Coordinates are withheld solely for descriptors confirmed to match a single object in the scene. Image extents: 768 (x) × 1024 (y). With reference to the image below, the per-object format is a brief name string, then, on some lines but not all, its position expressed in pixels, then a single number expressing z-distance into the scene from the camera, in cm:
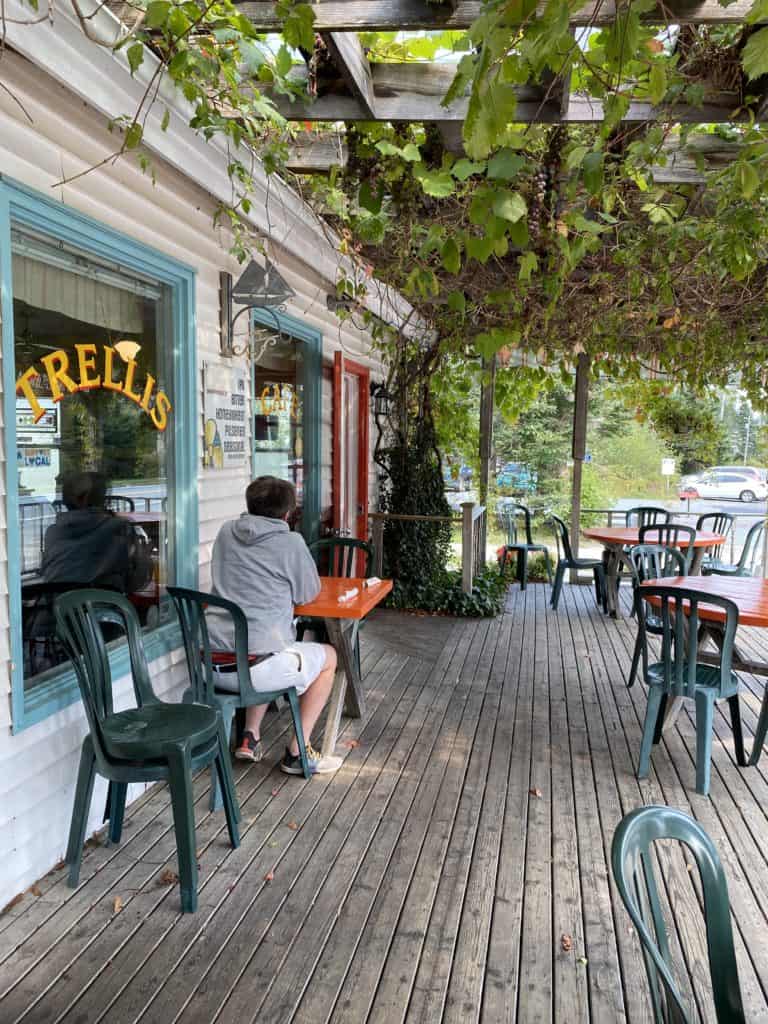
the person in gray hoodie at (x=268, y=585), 303
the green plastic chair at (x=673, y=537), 598
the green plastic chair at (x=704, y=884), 125
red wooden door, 605
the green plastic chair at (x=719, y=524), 745
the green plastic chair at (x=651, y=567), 438
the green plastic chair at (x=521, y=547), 790
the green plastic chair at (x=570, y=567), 677
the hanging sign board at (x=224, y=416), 351
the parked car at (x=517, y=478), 1523
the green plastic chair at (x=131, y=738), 224
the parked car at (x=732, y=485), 1433
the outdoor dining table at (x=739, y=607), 331
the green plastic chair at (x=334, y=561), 393
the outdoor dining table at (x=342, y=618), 334
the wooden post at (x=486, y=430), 847
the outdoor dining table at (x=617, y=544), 621
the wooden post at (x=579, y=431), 848
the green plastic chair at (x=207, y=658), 280
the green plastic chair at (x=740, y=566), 650
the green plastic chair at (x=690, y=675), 315
